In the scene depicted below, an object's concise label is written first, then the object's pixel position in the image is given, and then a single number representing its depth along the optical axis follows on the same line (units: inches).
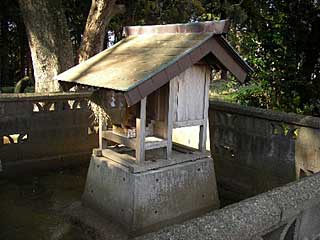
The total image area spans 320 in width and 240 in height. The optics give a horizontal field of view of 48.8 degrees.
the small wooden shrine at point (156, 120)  178.5
